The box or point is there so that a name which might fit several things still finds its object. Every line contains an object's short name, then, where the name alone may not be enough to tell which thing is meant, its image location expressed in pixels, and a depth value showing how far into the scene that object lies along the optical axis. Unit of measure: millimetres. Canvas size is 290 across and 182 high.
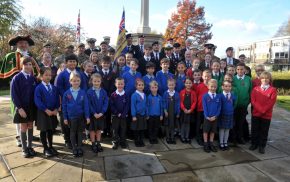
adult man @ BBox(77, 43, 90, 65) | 7207
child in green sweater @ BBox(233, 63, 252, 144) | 5688
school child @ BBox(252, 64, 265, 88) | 5934
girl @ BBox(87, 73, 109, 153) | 5055
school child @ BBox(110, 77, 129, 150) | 5289
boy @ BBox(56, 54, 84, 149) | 5176
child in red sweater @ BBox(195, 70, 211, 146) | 5637
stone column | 12883
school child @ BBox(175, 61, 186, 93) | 6074
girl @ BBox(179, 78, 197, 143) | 5652
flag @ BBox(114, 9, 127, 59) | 6916
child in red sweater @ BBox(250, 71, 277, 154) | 5168
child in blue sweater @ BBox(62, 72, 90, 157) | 4773
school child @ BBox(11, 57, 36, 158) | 4617
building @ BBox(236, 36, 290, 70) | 56462
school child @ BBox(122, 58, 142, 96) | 5785
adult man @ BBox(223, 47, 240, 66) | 6934
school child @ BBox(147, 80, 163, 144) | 5539
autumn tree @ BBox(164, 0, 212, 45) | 29125
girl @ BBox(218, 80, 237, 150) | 5383
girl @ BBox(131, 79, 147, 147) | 5387
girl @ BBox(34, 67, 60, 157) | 4663
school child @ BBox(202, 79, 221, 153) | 5289
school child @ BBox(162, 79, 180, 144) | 5637
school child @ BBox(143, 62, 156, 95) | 5899
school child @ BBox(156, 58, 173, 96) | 6074
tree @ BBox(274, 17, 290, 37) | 65912
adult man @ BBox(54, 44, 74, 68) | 7074
